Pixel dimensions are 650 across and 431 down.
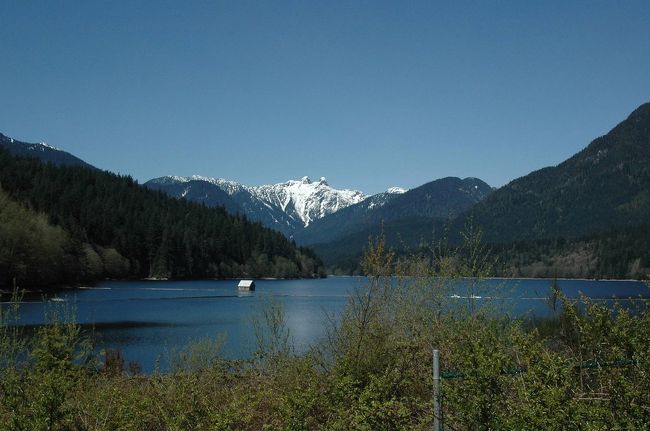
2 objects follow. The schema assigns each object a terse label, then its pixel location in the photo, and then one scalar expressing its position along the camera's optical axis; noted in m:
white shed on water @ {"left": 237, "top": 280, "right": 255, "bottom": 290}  104.81
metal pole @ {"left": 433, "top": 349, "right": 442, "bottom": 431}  5.96
